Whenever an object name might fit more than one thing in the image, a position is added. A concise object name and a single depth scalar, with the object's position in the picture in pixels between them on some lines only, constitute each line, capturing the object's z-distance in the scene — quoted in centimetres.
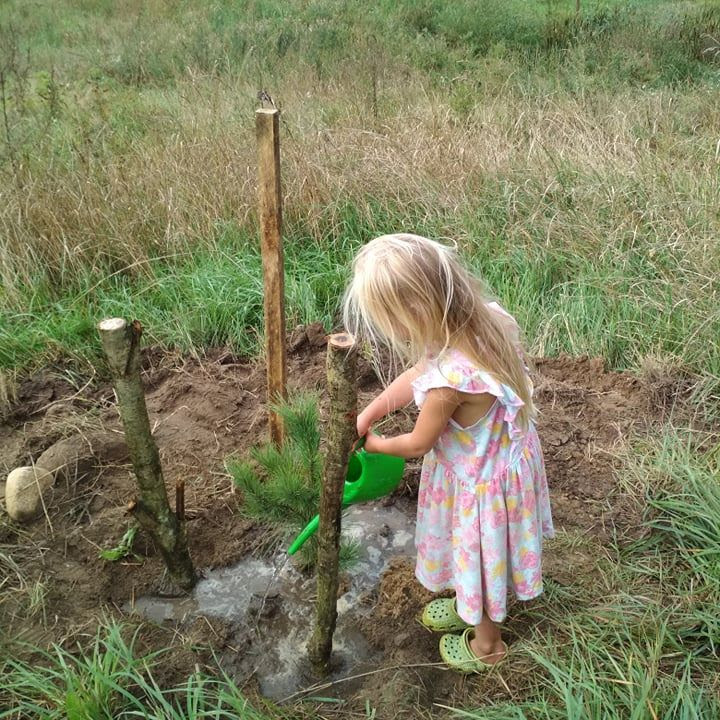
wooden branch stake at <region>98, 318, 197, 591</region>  176
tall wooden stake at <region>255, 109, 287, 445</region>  199
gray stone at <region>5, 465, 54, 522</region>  240
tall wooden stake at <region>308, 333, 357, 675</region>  149
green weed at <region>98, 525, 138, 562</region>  231
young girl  158
